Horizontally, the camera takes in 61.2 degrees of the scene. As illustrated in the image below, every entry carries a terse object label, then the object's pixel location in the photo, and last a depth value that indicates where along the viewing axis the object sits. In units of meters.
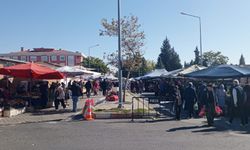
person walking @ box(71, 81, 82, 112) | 10.78
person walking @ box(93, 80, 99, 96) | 21.24
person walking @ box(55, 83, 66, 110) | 11.47
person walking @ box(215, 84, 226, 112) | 10.13
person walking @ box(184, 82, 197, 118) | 9.72
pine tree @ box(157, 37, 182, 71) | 56.66
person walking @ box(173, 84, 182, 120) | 9.21
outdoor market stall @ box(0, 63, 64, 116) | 10.95
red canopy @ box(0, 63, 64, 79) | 10.90
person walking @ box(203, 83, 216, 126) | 7.90
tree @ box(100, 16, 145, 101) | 15.62
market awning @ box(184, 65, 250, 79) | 10.31
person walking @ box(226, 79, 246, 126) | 8.14
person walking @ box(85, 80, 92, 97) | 18.56
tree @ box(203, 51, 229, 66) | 56.82
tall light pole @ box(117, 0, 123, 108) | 11.95
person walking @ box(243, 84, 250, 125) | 8.19
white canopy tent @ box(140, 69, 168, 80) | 21.23
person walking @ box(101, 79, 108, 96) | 20.83
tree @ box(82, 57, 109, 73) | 52.56
